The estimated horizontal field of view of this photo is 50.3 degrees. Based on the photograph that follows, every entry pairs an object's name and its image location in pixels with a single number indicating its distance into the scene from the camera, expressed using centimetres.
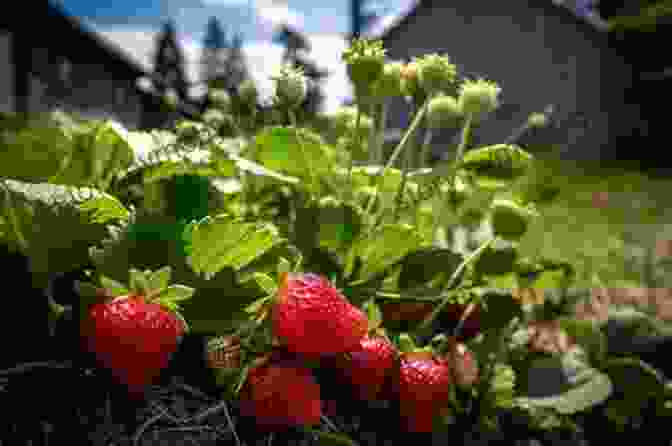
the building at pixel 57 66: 729
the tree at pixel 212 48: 3359
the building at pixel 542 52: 969
